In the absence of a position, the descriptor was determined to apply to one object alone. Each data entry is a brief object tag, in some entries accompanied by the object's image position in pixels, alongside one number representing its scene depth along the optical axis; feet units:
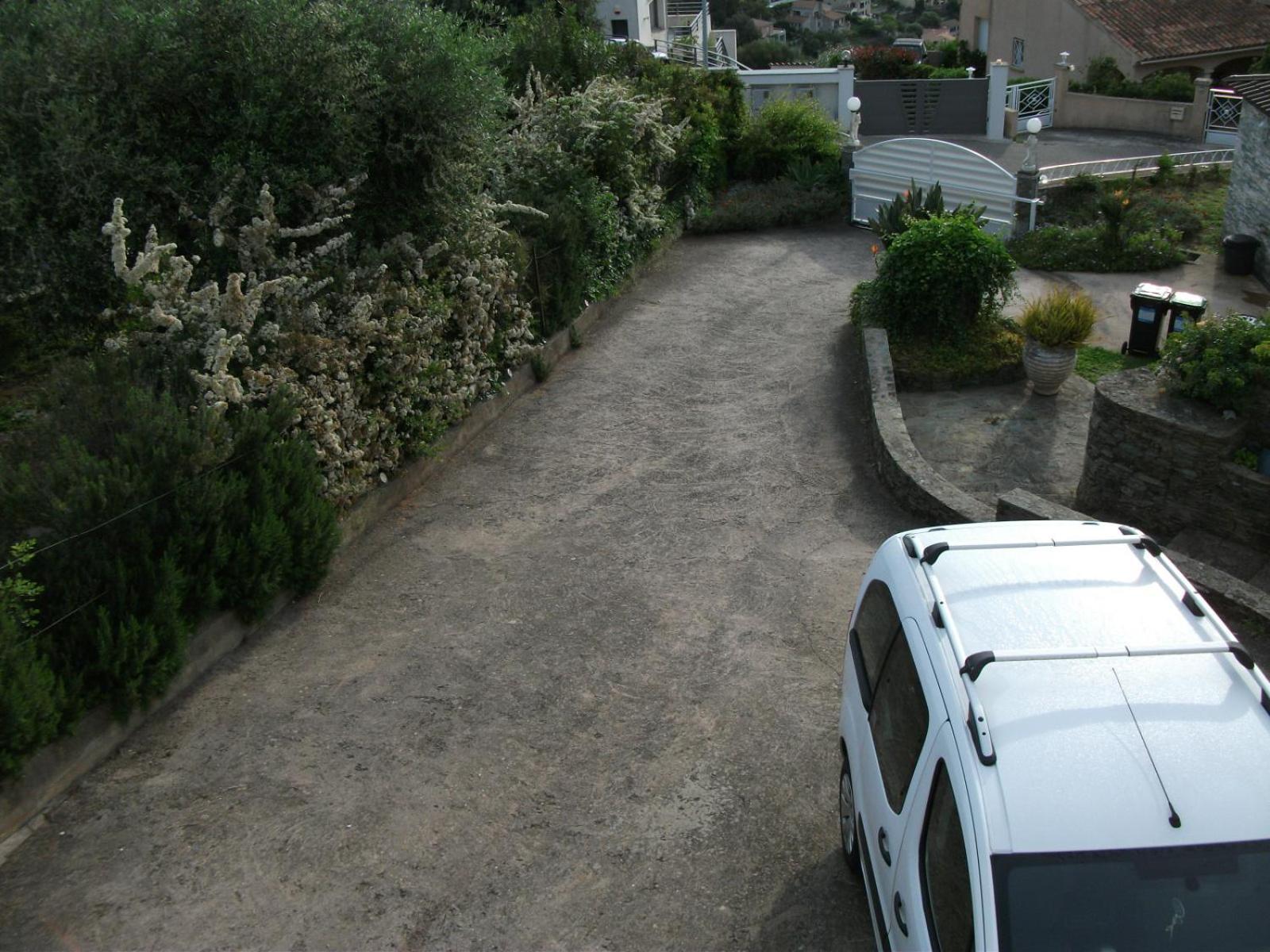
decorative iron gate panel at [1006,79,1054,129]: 95.96
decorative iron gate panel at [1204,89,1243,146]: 82.43
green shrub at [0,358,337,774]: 19.67
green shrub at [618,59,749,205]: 60.75
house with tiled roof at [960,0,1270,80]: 106.22
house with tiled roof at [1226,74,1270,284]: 53.42
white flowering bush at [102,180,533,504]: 25.29
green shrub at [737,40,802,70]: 206.10
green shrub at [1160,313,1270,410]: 26.07
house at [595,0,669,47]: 148.25
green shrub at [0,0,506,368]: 27.61
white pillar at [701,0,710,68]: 85.10
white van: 11.40
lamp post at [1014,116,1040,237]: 56.80
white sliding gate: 57.21
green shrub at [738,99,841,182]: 66.03
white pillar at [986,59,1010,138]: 88.89
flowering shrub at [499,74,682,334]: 41.83
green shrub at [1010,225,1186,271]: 53.78
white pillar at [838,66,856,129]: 77.77
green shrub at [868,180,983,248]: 46.85
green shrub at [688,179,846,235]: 61.46
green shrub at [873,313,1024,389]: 39.01
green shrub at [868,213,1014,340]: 38.70
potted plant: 37.14
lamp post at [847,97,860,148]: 64.75
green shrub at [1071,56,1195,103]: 91.30
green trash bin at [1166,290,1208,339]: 40.65
